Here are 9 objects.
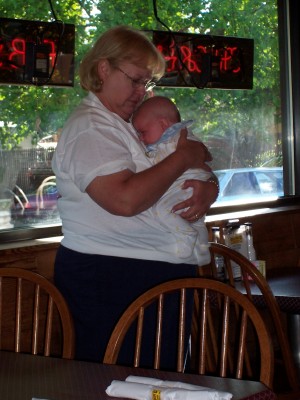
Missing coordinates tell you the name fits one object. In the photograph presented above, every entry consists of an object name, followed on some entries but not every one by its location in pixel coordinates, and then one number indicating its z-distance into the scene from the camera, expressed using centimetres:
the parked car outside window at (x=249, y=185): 420
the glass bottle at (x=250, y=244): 340
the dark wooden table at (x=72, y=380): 138
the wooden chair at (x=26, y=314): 196
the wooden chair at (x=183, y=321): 167
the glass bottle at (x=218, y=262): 333
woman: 190
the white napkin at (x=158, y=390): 127
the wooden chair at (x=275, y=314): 247
